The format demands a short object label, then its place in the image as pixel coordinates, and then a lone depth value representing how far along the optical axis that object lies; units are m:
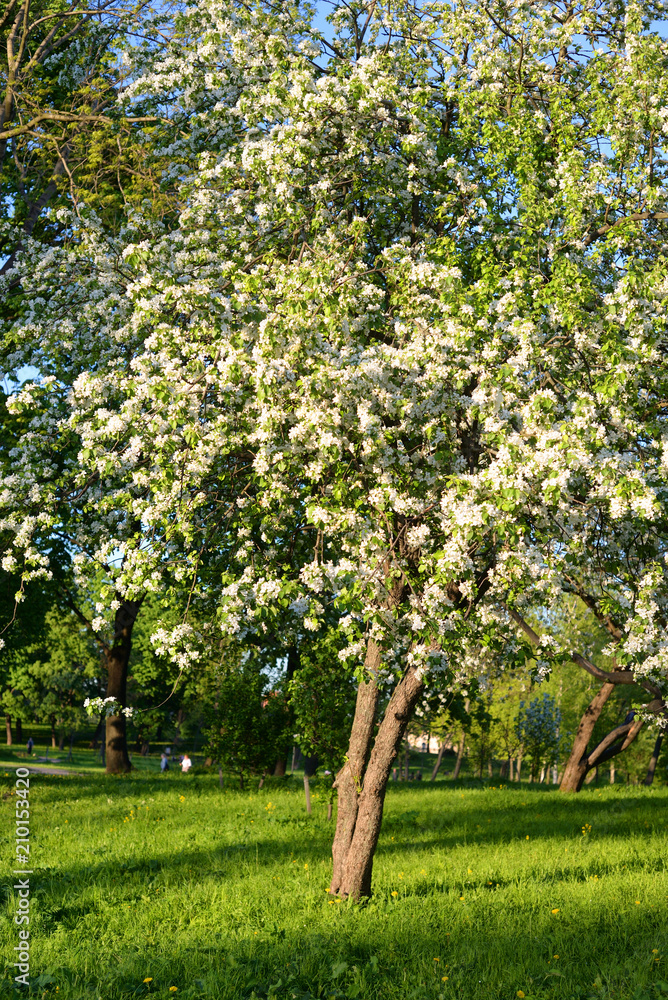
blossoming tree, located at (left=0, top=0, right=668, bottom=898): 8.05
